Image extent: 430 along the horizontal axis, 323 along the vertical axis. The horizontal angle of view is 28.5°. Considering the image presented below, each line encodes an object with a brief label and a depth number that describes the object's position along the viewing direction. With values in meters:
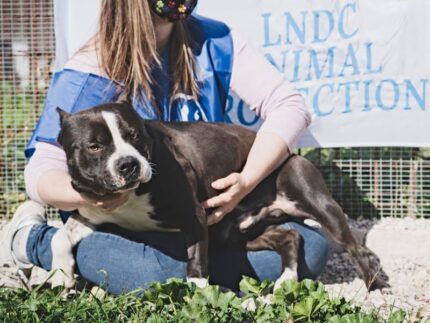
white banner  5.58
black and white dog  3.66
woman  4.17
